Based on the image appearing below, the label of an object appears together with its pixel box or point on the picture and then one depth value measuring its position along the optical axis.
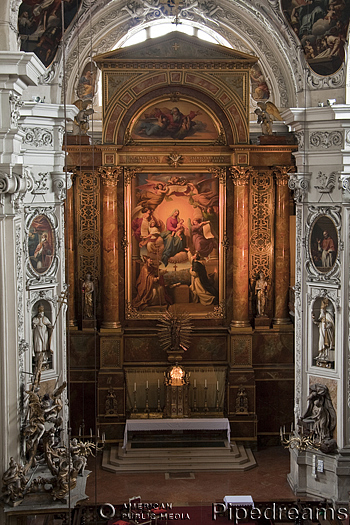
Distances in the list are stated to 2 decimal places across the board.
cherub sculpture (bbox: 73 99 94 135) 18.66
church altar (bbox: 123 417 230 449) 18.28
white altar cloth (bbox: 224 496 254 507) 13.92
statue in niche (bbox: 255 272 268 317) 19.44
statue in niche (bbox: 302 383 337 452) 14.91
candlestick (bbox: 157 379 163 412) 19.18
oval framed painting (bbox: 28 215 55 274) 13.94
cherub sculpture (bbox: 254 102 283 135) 19.53
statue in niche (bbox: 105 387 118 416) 18.81
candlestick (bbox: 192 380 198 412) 19.23
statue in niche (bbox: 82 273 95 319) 19.27
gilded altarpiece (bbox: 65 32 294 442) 18.69
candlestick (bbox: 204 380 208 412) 19.22
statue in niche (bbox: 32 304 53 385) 14.09
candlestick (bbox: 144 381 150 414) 19.12
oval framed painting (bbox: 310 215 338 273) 14.83
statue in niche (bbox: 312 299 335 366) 14.98
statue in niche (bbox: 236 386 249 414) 18.84
